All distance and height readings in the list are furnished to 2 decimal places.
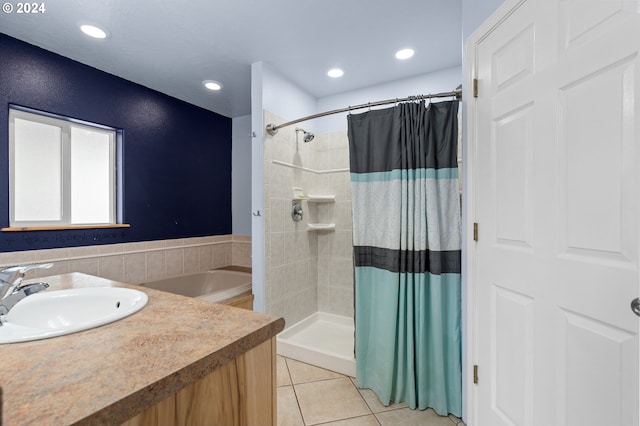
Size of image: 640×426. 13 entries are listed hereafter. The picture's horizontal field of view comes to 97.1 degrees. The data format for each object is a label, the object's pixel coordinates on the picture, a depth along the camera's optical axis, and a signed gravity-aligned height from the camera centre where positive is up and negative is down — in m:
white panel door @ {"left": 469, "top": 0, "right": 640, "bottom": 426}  0.84 +0.00
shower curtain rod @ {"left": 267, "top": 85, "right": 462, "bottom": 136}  1.61 +0.72
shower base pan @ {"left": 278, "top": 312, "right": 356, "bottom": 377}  2.12 -1.16
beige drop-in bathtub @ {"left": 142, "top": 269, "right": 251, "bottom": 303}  2.76 -0.73
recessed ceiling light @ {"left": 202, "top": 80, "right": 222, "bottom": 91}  2.65 +1.22
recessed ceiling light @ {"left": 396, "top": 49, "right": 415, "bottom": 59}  2.21 +1.26
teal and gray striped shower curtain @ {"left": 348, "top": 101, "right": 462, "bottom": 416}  1.66 -0.26
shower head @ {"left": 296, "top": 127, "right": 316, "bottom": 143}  2.69 +0.73
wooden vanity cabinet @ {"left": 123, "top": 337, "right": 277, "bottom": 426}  0.56 -0.42
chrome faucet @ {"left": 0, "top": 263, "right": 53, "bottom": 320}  0.87 -0.24
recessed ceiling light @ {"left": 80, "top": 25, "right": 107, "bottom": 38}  1.83 +1.20
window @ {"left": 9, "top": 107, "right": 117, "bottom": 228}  2.03 +0.33
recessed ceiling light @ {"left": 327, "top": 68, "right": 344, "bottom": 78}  2.51 +1.26
